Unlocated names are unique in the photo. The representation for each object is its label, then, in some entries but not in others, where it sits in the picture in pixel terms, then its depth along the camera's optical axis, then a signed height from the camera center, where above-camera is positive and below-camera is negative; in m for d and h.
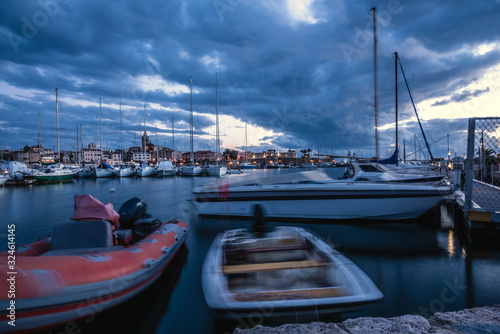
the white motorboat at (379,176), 14.27 -0.91
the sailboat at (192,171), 57.34 -1.98
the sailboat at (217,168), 43.33 -1.30
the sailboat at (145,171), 56.58 -1.92
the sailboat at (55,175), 40.59 -1.82
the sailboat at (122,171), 55.34 -1.91
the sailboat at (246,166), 124.12 -2.13
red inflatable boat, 3.39 -1.76
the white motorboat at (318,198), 10.62 -1.61
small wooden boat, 3.37 -1.84
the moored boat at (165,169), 56.84 -1.49
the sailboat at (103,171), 53.84 -1.66
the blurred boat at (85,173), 55.38 -2.13
